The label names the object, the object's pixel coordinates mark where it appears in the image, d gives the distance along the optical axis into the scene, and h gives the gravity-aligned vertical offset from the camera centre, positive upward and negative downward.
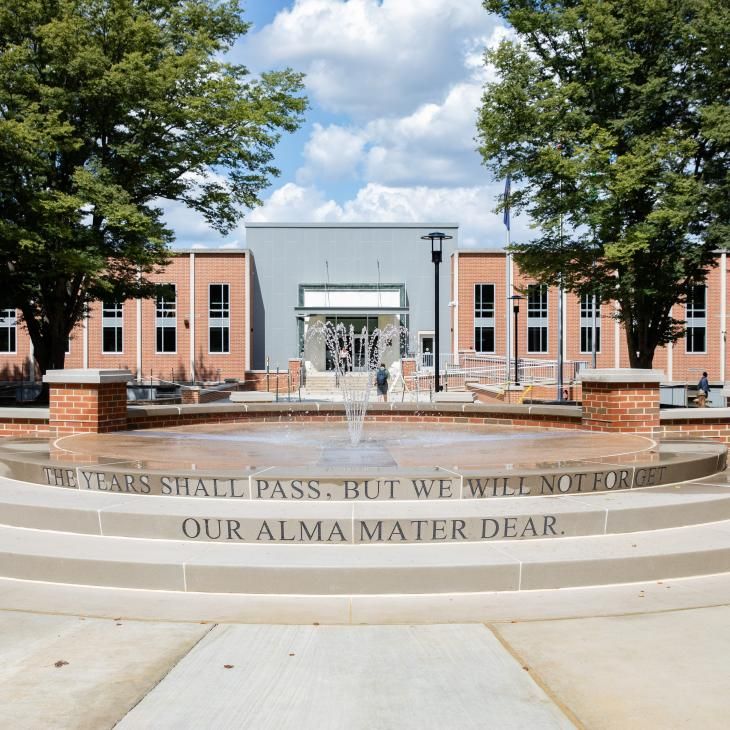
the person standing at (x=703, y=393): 26.72 -1.59
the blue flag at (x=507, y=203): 23.58 +5.76
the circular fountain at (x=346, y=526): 5.60 -1.48
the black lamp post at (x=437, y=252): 20.42 +2.69
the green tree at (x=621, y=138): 20.22 +5.92
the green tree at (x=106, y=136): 20.02 +6.17
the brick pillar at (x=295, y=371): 39.72 -0.92
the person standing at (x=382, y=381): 25.62 -0.95
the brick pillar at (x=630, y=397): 11.13 -0.69
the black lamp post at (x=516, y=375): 33.50 -1.05
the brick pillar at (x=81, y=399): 11.31 -0.66
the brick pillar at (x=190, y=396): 25.60 -1.41
